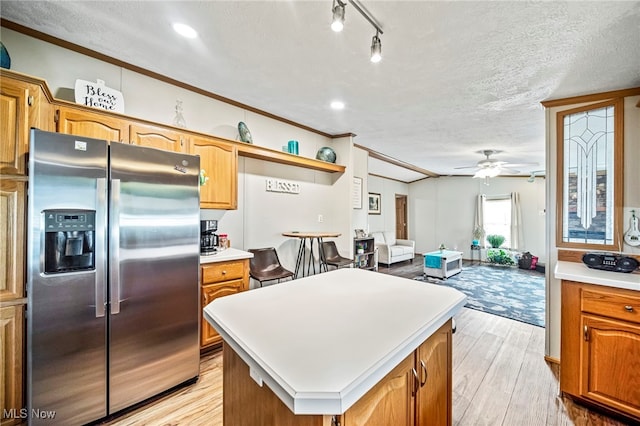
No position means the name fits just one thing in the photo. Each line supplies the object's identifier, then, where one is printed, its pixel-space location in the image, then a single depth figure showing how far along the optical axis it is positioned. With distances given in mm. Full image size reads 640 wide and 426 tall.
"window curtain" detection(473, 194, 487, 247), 8130
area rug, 3877
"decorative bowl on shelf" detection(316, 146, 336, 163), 4082
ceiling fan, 5242
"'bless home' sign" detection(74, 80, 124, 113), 2072
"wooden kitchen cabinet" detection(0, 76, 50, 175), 1490
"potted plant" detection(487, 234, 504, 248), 7734
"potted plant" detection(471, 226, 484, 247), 8062
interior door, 9469
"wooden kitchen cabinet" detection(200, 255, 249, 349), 2426
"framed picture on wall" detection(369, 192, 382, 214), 7828
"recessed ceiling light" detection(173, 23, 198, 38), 1817
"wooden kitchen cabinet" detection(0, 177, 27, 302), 1495
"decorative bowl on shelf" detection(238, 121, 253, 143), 3064
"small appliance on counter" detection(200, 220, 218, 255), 2631
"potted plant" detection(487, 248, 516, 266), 7250
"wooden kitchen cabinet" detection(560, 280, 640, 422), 1708
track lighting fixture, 1381
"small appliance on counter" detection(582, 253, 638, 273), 2008
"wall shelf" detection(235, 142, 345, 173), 3094
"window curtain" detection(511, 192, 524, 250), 7648
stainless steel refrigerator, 1525
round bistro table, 3876
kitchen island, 701
